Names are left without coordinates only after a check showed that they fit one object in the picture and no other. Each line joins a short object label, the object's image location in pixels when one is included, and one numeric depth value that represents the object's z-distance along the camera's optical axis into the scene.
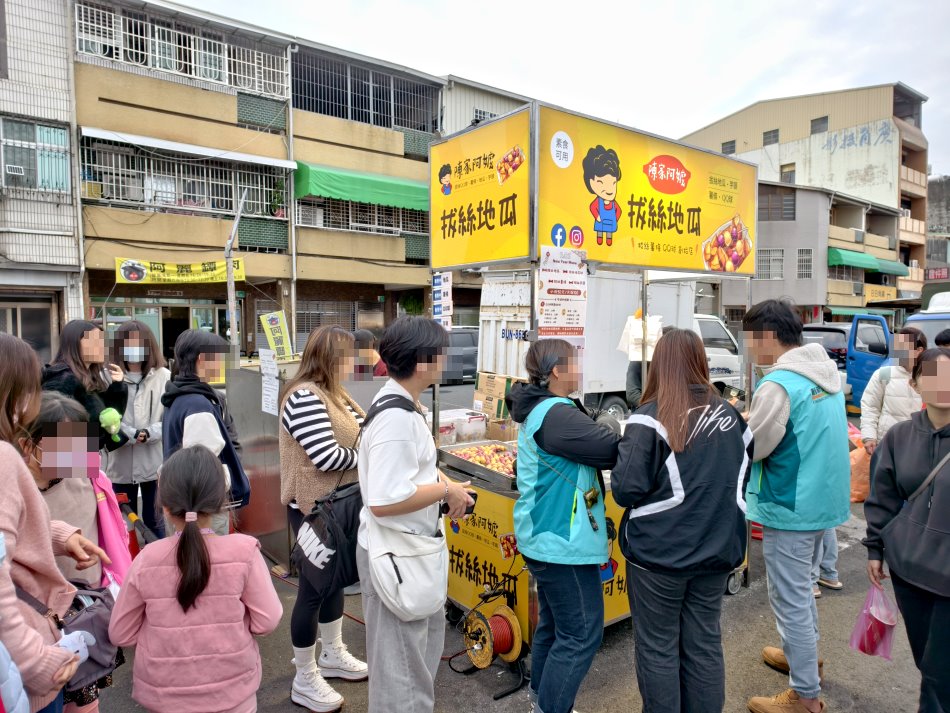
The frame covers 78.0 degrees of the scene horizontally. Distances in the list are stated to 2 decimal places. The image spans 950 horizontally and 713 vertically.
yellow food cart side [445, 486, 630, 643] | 3.32
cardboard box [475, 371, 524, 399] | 4.76
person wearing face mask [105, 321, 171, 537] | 4.05
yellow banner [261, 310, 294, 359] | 6.01
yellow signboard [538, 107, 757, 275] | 4.41
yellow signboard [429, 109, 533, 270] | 4.27
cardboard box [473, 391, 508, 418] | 4.87
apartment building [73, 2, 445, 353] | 16.52
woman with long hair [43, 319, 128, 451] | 3.47
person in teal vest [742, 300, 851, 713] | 2.83
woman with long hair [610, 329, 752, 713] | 2.24
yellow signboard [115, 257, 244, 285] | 16.17
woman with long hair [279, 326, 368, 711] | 2.91
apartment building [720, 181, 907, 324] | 27.45
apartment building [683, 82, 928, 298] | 30.92
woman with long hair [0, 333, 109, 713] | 1.56
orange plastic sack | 5.93
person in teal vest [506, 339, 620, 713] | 2.44
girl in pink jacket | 1.90
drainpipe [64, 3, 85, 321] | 15.68
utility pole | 13.42
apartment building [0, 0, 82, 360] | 14.94
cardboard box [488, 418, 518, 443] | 4.84
